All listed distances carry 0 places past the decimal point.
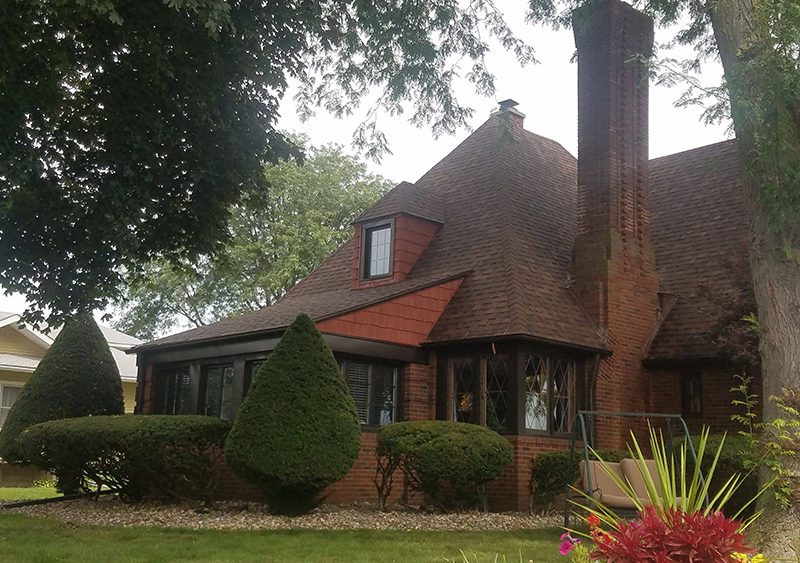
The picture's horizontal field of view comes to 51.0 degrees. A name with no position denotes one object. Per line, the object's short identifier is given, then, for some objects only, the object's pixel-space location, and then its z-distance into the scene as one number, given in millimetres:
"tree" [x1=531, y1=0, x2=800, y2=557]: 8891
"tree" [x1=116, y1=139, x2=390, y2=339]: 33562
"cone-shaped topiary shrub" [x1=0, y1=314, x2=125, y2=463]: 16797
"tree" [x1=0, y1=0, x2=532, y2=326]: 9070
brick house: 14305
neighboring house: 23719
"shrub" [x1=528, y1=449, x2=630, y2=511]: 13000
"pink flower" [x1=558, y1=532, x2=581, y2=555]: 4666
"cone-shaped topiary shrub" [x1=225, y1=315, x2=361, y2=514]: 11242
